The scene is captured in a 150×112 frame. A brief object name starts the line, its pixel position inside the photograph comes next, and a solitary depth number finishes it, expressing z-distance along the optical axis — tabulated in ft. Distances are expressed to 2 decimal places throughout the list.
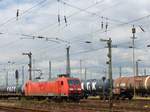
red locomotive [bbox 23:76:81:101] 160.04
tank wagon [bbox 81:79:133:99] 191.72
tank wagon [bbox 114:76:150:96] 177.48
